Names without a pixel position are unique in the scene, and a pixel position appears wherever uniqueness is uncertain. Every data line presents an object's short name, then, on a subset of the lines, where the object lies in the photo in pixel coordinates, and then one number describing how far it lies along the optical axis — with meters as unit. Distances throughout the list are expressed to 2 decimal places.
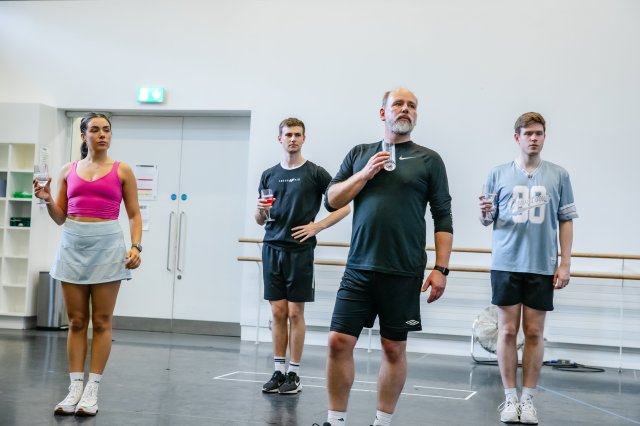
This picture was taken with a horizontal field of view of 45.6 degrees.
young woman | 3.84
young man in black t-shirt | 4.80
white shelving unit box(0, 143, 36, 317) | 8.33
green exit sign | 8.20
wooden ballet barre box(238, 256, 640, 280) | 6.71
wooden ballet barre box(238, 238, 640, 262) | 6.73
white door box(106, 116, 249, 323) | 8.32
